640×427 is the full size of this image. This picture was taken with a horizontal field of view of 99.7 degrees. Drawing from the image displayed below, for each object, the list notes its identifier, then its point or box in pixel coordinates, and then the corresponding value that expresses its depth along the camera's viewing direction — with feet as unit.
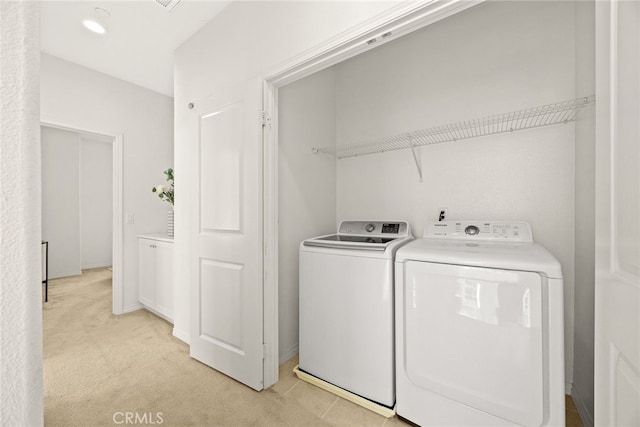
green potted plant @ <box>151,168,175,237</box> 9.70
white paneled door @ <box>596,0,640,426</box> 1.82
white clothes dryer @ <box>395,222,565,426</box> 3.78
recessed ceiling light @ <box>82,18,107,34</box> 7.27
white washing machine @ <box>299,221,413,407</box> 5.03
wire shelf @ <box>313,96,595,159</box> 5.27
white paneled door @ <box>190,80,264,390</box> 5.72
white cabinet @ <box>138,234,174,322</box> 8.80
